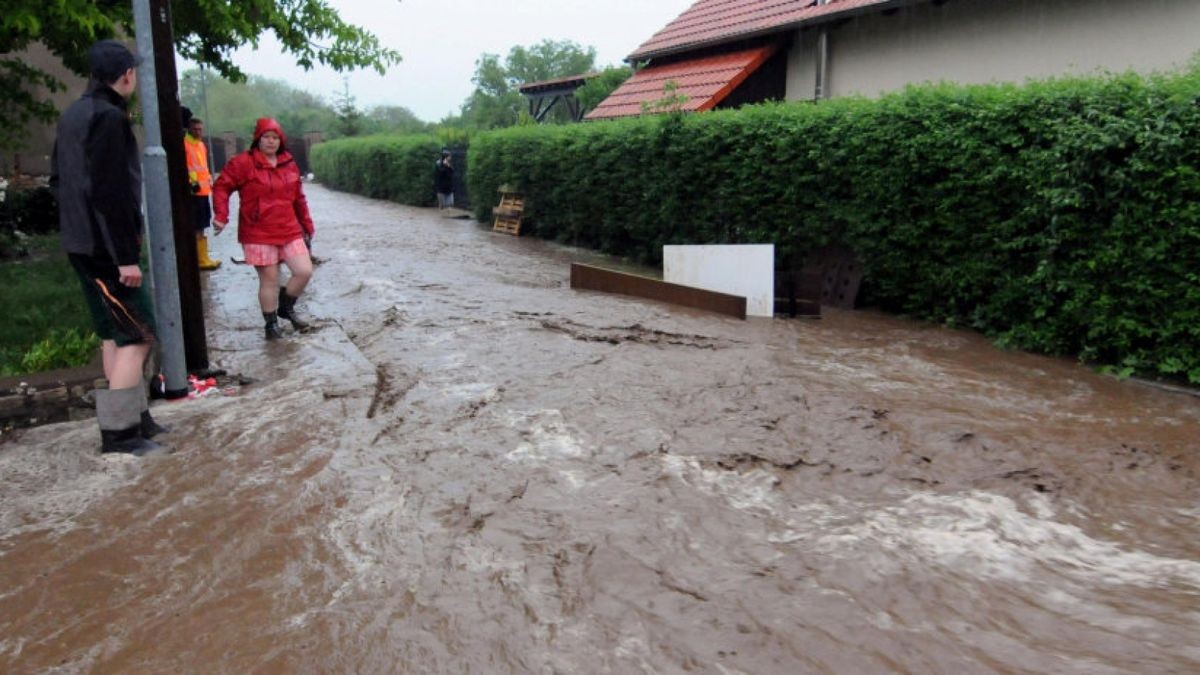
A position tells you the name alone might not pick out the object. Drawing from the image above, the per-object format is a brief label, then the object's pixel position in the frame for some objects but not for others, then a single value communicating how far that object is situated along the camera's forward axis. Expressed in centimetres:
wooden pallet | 1764
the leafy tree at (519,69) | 6328
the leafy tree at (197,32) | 670
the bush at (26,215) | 1206
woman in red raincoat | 704
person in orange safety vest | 979
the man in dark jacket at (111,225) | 450
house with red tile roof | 984
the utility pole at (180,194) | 564
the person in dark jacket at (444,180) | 2472
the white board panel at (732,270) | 913
